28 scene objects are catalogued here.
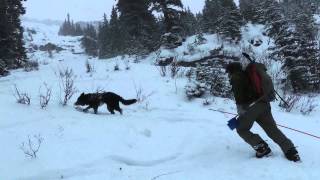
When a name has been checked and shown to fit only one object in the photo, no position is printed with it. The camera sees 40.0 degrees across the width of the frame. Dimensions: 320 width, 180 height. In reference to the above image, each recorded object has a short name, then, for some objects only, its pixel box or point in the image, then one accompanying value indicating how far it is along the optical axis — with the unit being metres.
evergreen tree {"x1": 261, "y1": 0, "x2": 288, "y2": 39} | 18.55
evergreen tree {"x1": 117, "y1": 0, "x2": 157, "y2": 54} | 30.92
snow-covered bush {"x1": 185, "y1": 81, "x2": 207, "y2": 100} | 11.73
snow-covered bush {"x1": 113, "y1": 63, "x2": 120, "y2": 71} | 16.02
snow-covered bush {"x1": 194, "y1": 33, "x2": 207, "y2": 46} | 26.32
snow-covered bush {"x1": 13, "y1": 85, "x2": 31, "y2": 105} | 9.12
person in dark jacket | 6.93
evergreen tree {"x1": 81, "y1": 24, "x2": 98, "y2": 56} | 70.43
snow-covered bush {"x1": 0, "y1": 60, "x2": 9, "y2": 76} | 17.30
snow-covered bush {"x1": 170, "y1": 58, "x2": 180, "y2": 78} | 14.06
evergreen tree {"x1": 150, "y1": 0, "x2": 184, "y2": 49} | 27.86
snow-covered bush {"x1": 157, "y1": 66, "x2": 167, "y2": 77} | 14.16
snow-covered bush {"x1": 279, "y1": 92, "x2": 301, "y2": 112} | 11.71
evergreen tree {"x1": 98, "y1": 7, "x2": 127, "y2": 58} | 44.91
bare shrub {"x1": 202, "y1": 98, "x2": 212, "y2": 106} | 11.28
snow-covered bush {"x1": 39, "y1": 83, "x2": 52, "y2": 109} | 9.09
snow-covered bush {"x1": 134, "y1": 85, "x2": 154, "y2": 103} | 11.16
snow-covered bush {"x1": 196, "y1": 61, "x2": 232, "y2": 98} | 12.45
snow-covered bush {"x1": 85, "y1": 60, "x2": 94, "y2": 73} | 16.14
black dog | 9.72
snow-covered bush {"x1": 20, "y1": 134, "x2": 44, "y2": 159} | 6.64
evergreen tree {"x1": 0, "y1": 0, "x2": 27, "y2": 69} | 21.09
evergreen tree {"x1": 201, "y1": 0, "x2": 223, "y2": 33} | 29.89
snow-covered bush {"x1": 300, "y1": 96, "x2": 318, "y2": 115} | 11.69
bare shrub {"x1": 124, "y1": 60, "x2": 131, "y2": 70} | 16.06
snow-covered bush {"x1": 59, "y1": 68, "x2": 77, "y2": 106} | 9.71
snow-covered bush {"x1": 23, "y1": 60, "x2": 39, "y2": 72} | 18.64
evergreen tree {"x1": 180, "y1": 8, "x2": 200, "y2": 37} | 34.53
